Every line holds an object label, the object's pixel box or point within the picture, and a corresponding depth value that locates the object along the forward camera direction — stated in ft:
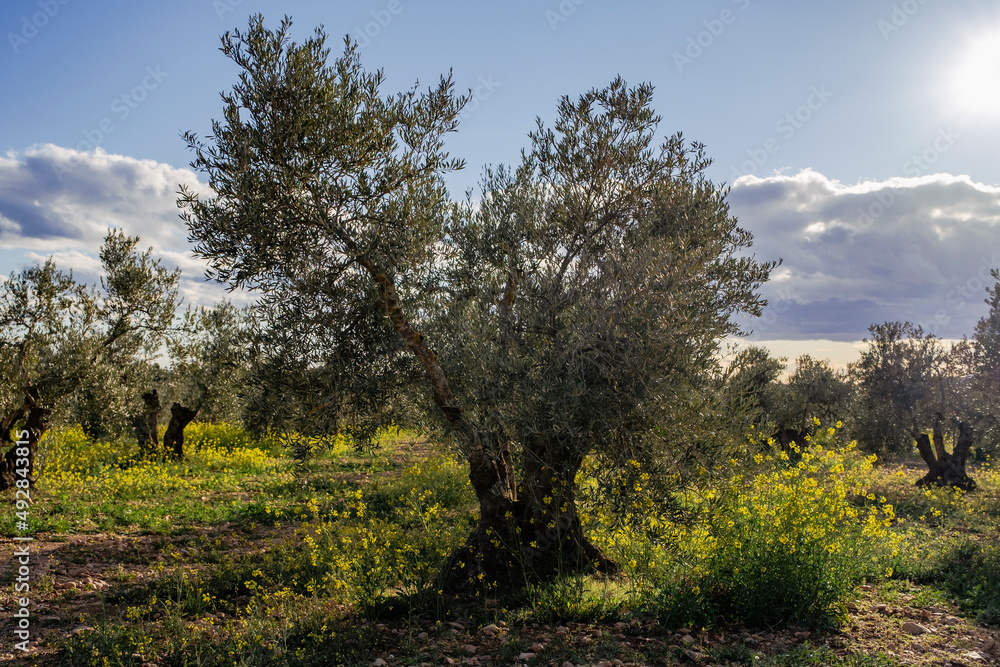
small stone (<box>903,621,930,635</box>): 28.48
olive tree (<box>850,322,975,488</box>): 74.59
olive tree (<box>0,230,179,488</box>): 56.13
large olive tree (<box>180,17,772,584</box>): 26.11
